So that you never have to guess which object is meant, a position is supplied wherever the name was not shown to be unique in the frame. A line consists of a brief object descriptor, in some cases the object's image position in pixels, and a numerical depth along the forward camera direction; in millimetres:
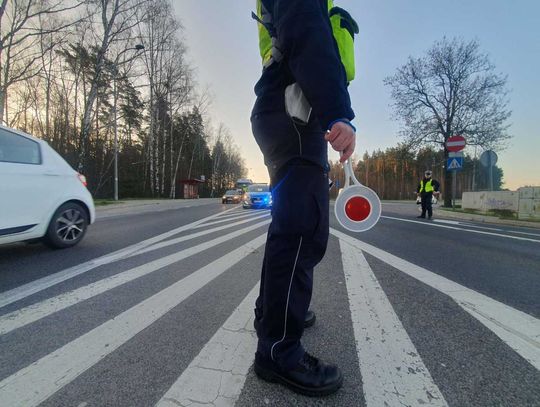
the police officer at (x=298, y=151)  1195
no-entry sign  13250
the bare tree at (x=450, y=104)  18453
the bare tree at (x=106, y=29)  15047
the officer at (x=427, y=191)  10648
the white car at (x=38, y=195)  3070
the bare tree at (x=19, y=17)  11388
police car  16891
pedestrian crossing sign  13112
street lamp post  15937
